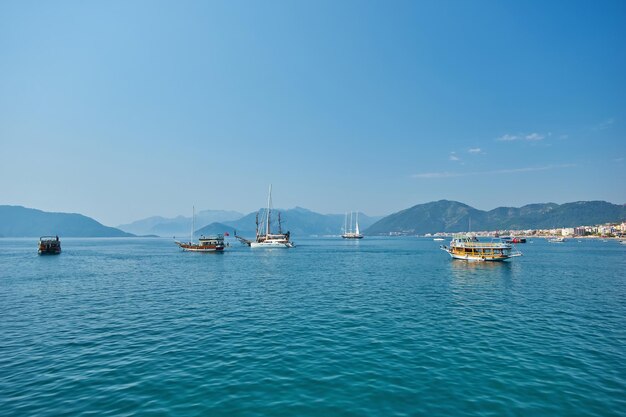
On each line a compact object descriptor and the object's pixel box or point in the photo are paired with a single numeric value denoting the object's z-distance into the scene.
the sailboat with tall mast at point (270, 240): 168.38
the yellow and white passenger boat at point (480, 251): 82.38
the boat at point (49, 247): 115.96
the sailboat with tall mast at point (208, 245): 125.81
